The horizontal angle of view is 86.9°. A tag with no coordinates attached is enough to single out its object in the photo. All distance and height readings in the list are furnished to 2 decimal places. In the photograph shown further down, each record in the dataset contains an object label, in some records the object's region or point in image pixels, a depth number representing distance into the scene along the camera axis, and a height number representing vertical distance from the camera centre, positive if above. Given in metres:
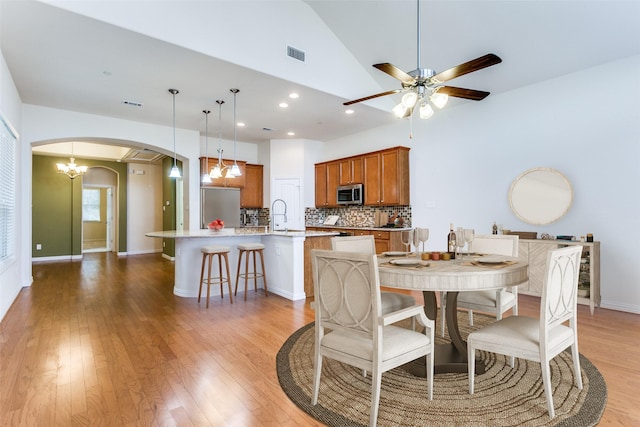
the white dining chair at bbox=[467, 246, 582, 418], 1.87 -0.70
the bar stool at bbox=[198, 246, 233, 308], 4.36 -0.59
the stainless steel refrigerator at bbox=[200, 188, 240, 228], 7.04 +0.15
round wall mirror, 4.34 +0.22
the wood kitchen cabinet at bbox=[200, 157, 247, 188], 6.89 +0.81
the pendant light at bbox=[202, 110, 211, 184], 5.02 +1.50
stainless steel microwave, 6.66 +0.36
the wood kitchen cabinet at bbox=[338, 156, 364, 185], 6.69 +0.86
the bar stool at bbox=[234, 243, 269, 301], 4.59 -0.67
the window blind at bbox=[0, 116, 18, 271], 3.81 +0.25
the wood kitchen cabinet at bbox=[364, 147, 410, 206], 6.01 +0.65
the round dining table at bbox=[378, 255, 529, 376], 1.93 -0.39
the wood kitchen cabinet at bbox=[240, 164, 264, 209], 7.78 +0.56
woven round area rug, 1.84 -1.12
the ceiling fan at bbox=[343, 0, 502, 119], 2.67 +1.08
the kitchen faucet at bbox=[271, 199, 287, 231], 7.64 -0.02
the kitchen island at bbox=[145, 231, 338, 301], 4.53 -0.62
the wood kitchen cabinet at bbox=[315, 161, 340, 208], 7.22 +0.65
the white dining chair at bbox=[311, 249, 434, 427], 1.73 -0.61
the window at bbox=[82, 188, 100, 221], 11.69 +0.28
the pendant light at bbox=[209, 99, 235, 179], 4.86 +0.62
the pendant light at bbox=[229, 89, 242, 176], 4.67 +0.63
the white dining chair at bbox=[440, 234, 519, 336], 2.66 -0.68
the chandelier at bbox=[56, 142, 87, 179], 8.30 +1.10
